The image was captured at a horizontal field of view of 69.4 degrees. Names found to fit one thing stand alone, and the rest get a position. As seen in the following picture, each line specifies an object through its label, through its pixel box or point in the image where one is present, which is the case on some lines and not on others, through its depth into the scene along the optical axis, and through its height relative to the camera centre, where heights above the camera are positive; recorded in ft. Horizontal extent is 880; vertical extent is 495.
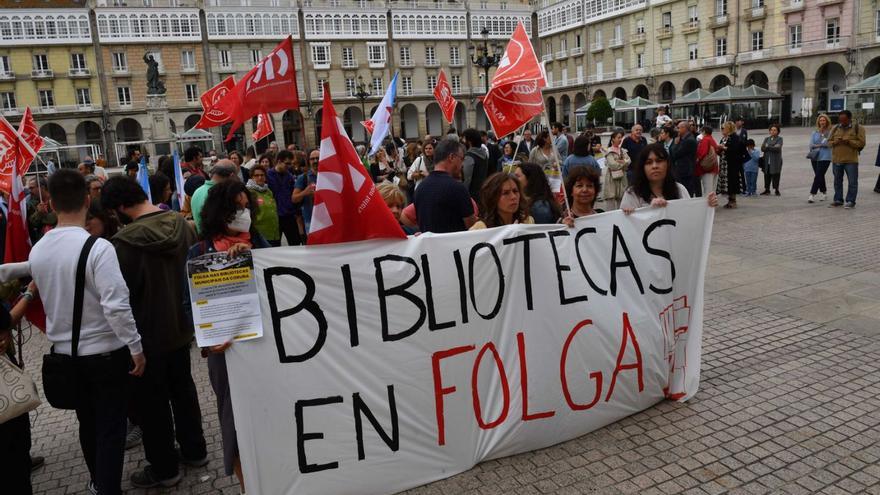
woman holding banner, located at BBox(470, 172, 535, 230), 13.47 -1.28
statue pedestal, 92.48 +6.79
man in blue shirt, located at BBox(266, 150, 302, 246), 27.05 -1.45
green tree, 135.64 +5.02
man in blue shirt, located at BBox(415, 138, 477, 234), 14.85 -1.37
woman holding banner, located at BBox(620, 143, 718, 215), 14.42 -1.17
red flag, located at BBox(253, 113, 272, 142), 31.83 +1.53
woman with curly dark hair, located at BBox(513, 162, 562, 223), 14.89 -1.29
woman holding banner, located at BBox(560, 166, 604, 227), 14.17 -1.17
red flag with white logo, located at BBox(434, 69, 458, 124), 35.17 +2.64
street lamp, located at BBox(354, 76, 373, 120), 191.72 +19.28
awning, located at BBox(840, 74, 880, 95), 88.94 +4.28
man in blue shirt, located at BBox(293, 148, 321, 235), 26.12 -1.40
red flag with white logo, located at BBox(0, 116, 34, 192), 15.30 +0.55
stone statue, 101.40 +13.60
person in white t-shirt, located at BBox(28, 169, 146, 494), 9.88 -2.36
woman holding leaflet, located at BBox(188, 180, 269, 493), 10.69 -1.33
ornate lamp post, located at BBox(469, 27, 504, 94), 77.98 +10.41
